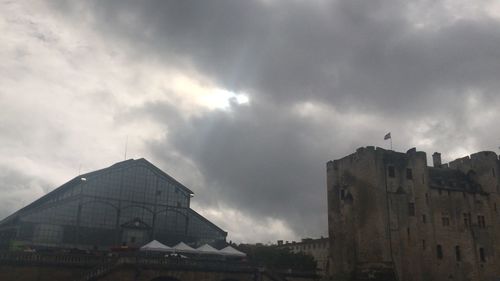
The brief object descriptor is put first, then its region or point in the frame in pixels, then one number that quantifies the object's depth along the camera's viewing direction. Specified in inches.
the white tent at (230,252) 2076.8
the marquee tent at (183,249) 1995.6
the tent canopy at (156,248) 1920.5
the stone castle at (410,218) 2343.8
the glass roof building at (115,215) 2116.1
